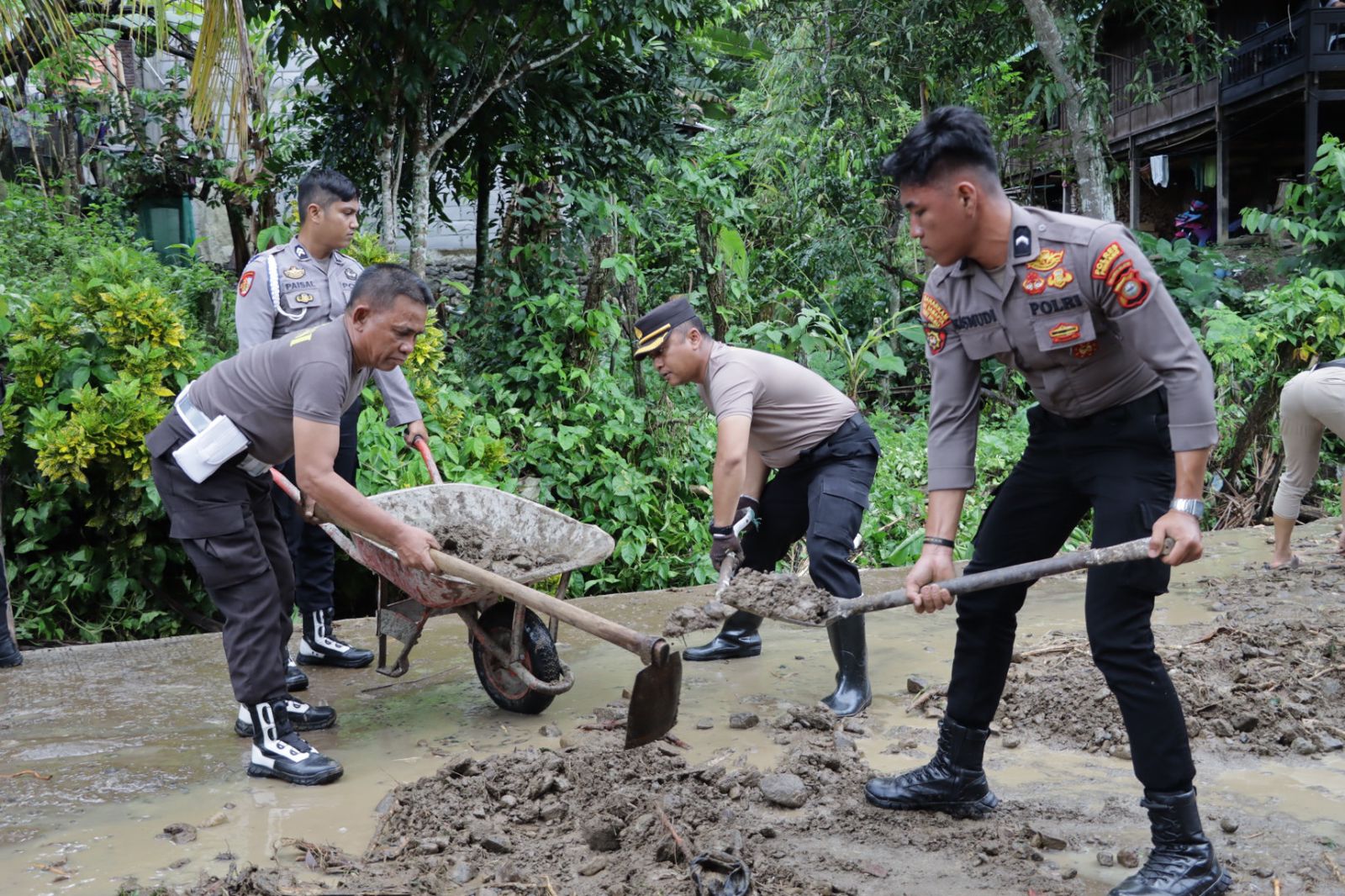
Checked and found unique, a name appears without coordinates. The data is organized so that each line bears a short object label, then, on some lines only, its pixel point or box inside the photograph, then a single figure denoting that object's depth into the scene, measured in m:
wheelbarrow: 3.92
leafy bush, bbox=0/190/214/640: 5.47
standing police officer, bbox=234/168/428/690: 4.77
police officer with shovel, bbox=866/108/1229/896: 2.77
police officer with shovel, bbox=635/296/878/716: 4.52
